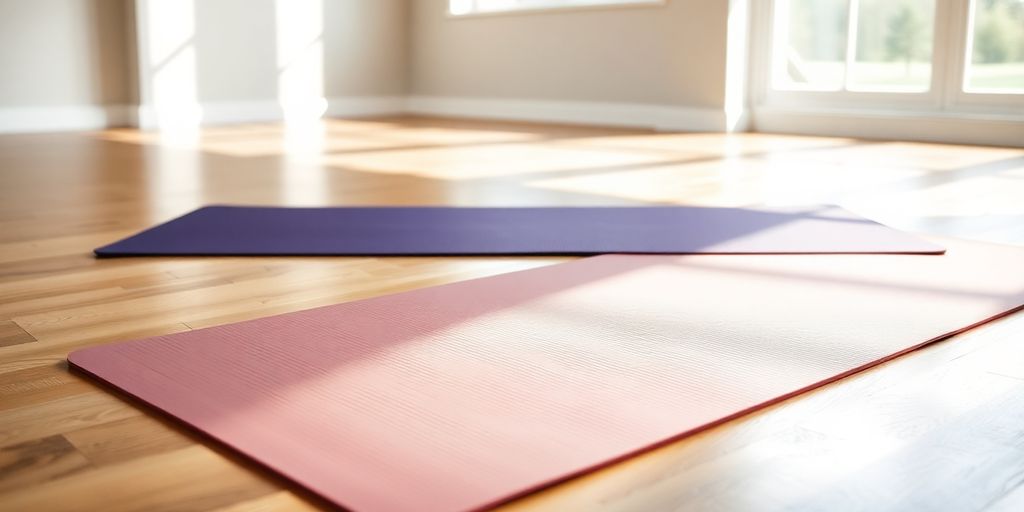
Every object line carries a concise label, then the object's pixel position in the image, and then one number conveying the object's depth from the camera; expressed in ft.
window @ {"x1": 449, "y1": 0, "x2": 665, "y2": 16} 21.52
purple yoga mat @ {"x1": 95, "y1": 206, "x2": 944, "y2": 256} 7.81
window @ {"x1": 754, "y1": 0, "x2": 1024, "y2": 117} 16.39
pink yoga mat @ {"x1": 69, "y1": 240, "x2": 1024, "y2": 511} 3.73
